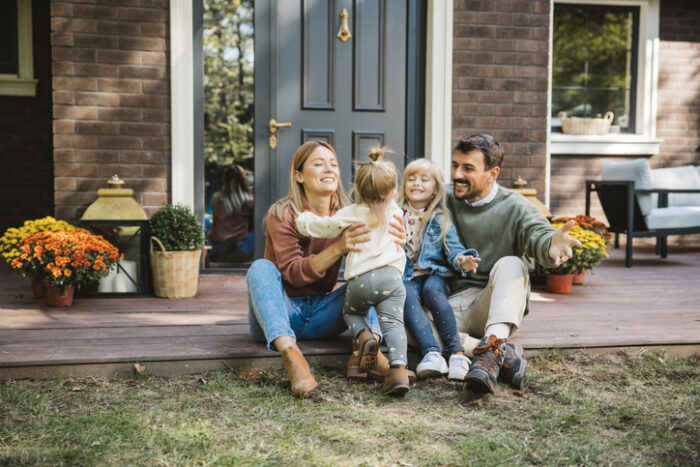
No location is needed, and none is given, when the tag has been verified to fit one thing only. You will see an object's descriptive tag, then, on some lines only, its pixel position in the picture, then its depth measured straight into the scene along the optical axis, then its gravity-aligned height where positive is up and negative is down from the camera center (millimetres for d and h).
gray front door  4555 +671
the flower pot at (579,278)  4422 -729
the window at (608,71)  6918 +1150
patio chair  5504 -314
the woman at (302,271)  2342 -388
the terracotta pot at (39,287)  3596 -675
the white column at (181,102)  4398 +480
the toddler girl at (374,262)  2297 -335
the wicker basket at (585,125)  6895 +519
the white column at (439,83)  4680 +658
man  2406 -299
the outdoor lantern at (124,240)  3916 -432
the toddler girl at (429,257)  2529 -354
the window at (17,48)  5973 +1149
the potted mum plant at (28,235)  3545 -421
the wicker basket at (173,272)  3844 -614
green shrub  3873 -352
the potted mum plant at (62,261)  3492 -502
